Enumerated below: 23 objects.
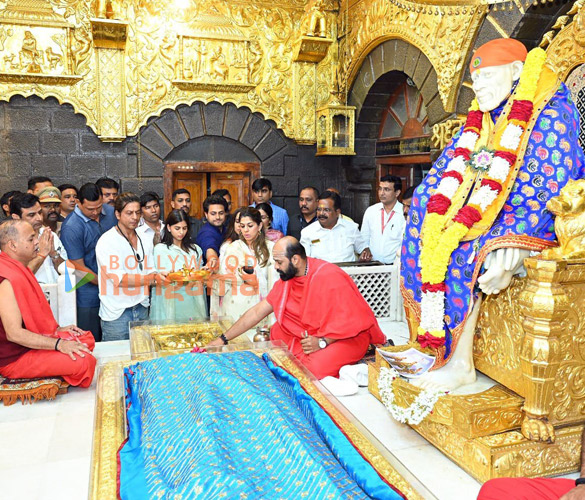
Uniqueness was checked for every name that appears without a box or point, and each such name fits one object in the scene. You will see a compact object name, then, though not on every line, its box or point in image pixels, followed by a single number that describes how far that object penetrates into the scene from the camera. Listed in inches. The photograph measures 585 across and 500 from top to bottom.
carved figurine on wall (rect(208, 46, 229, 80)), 276.5
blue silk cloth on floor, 69.1
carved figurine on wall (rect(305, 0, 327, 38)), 275.9
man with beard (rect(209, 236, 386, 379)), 141.6
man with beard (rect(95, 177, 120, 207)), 217.3
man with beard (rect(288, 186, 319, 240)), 242.1
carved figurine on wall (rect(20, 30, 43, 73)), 250.8
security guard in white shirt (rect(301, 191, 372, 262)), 213.0
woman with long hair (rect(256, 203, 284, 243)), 189.6
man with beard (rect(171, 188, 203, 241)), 209.5
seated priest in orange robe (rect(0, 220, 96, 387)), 124.1
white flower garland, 107.3
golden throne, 96.3
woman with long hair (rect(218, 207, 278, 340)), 171.3
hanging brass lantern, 281.7
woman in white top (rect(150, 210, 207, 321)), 170.9
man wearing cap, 189.2
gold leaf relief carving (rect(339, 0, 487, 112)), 191.0
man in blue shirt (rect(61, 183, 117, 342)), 175.2
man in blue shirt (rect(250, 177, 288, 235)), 239.3
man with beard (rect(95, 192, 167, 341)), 163.8
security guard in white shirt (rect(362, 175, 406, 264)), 217.3
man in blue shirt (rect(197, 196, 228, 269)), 188.5
